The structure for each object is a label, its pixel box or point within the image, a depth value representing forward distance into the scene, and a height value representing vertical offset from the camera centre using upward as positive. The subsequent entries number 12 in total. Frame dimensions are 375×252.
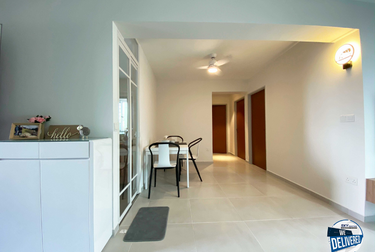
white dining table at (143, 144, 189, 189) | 3.21 -0.47
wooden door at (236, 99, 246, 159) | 6.05 -0.04
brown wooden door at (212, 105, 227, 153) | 7.63 -0.16
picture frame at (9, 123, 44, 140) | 1.65 -0.01
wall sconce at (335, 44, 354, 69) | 2.12 +0.89
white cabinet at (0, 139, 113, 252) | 1.37 -0.54
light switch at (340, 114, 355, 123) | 2.14 +0.10
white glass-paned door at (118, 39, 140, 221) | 2.17 -0.01
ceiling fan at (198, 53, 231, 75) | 3.44 +1.32
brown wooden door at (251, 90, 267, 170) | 4.70 -0.06
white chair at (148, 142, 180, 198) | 2.96 -0.50
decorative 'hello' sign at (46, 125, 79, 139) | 1.73 -0.03
